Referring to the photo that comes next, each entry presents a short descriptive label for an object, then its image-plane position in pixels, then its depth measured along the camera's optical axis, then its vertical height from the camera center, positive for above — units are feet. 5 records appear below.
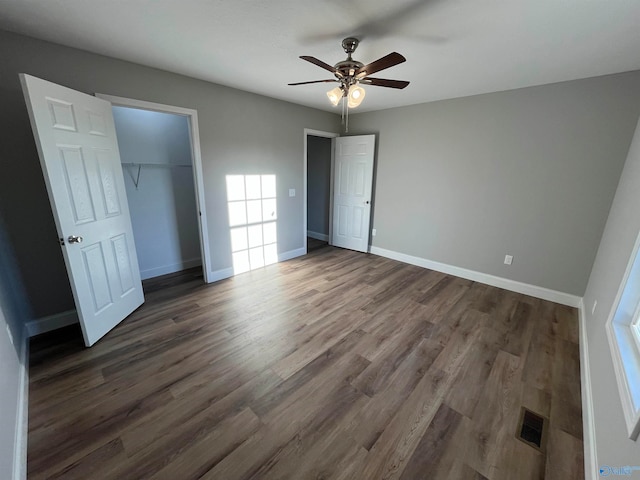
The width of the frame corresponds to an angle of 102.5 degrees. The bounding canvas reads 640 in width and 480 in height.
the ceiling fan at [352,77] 6.15 +2.39
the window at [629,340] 3.38 -2.77
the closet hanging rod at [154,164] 10.62 +0.24
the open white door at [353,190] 14.53 -0.91
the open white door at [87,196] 6.10 -0.75
